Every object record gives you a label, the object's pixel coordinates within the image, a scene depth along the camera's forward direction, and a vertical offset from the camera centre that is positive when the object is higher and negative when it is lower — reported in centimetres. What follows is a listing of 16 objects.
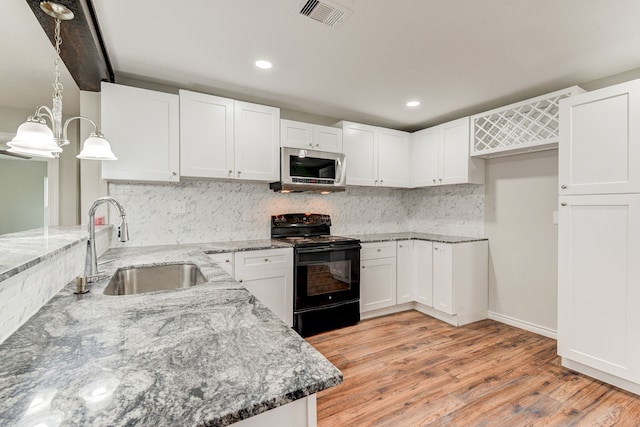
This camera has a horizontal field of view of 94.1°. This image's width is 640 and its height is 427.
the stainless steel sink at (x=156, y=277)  178 -42
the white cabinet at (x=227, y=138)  272 +71
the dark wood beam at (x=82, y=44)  157 +105
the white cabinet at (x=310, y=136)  322 +85
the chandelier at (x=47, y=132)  140 +39
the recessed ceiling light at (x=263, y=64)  239 +120
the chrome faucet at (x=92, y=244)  143 -16
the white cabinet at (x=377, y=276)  340 -74
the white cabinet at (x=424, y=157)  377 +72
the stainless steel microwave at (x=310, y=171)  313 +45
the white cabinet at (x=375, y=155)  363 +73
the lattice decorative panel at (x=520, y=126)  273 +88
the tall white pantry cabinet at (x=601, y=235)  203 -16
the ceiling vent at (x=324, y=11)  170 +119
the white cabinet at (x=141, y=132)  245 +68
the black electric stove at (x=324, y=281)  296 -72
